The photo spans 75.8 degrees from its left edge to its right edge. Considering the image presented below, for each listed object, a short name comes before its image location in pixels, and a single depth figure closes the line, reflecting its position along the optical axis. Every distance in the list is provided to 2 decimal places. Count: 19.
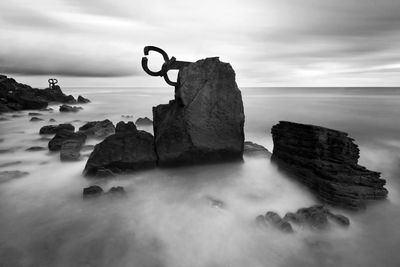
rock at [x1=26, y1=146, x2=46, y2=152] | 8.85
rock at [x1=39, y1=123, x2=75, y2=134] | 11.48
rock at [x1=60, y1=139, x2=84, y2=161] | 7.54
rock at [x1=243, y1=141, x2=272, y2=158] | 8.11
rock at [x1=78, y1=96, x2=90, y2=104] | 34.36
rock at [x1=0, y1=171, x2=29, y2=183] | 6.11
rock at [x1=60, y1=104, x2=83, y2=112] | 22.02
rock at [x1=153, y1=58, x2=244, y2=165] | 6.73
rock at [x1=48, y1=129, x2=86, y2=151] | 8.62
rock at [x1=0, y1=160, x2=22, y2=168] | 7.37
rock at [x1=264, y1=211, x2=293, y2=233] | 4.15
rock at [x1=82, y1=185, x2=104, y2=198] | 5.19
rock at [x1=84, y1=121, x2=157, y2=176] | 6.26
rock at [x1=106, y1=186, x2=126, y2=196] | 5.27
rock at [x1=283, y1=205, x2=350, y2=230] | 4.23
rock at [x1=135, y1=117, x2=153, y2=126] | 14.24
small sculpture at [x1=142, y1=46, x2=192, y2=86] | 7.36
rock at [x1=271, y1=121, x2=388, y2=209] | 5.11
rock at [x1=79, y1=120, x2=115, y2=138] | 10.84
